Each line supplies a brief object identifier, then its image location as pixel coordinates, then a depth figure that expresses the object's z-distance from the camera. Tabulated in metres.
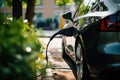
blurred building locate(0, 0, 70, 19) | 44.27
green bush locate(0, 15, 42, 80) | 1.56
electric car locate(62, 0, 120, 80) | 3.39
